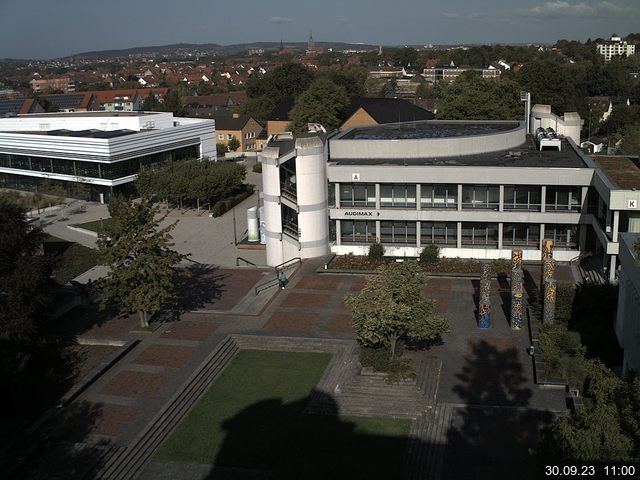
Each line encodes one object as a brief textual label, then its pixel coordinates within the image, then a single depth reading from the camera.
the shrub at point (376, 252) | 40.00
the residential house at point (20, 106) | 107.33
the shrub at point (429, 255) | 39.12
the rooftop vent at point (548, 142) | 46.44
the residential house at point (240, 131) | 94.81
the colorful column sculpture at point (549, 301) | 28.84
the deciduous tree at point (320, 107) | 81.25
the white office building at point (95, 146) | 63.62
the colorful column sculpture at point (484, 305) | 29.39
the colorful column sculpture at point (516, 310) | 28.92
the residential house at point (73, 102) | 123.38
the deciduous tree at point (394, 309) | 24.62
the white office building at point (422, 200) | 38.72
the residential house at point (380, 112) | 83.75
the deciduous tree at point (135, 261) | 28.59
